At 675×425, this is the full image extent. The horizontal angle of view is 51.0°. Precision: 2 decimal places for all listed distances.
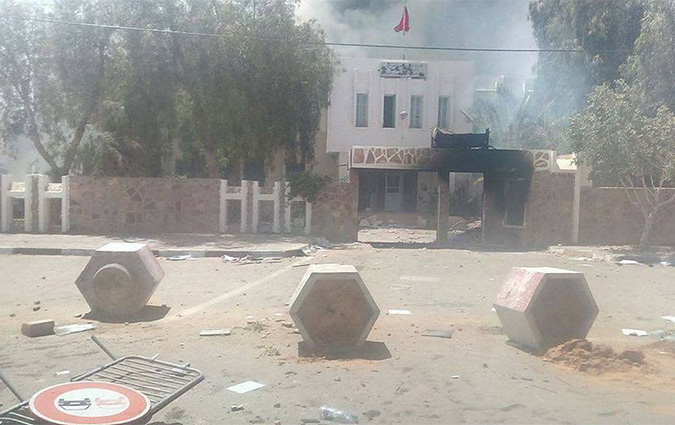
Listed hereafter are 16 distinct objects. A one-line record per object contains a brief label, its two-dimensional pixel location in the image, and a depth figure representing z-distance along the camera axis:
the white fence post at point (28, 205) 21.84
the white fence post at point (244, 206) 22.17
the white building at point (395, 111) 35.28
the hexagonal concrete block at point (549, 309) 7.42
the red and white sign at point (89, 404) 4.33
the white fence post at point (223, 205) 22.23
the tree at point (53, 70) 23.81
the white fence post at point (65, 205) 21.94
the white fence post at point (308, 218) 22.33
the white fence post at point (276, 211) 22.23
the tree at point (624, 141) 18.23
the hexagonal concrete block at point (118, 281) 9.19
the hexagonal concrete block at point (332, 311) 7.28
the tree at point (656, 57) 24.48
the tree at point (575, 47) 34.34
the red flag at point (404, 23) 30.99
